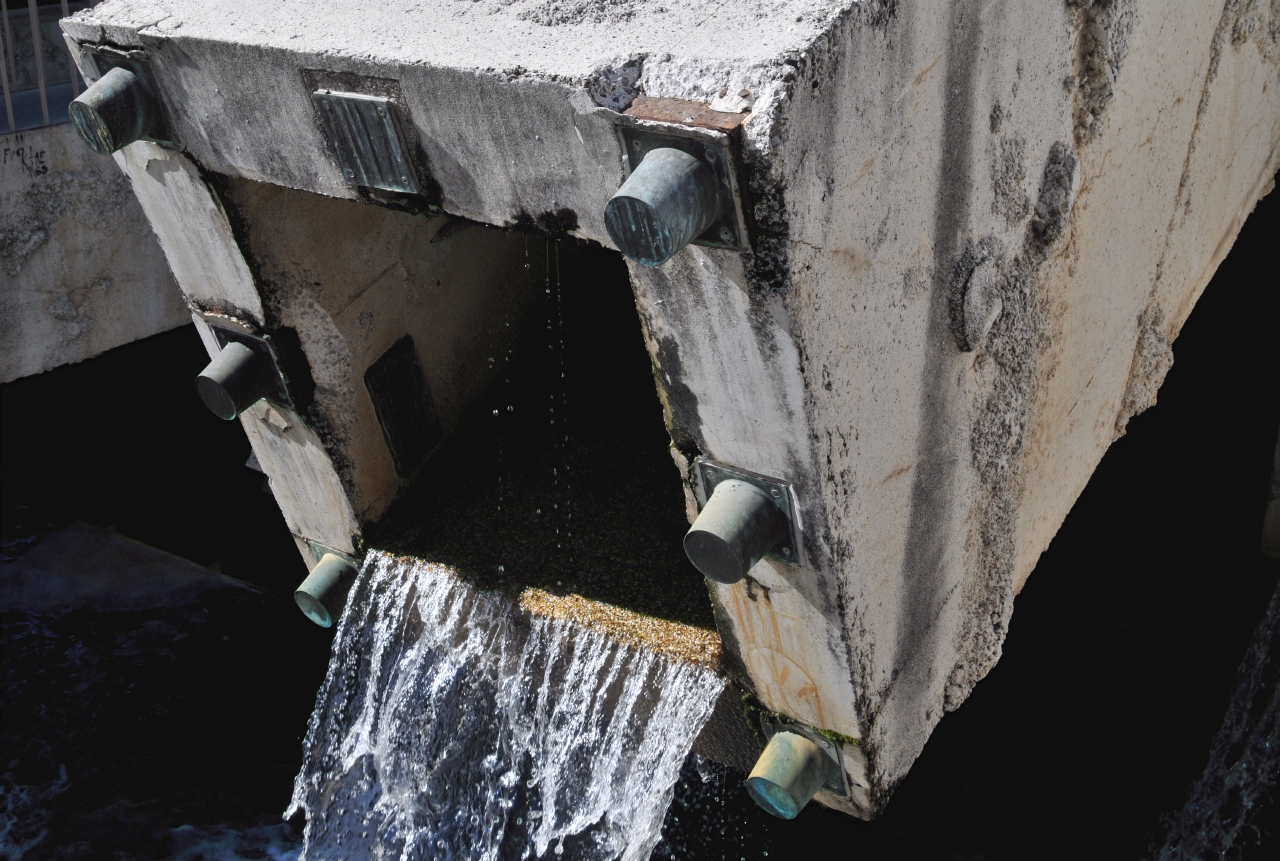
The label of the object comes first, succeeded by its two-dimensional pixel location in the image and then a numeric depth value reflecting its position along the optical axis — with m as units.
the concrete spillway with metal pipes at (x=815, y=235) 1.96
